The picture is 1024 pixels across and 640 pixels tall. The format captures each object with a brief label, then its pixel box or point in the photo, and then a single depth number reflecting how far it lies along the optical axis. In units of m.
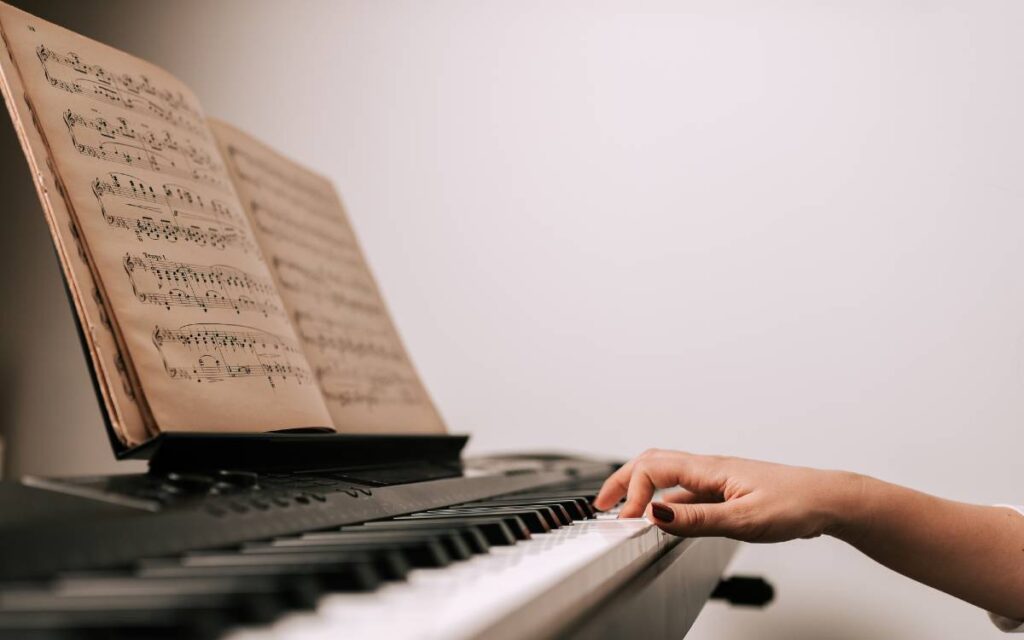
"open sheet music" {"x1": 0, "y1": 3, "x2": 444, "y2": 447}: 0.72
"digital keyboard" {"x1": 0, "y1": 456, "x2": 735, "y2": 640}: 0.29
